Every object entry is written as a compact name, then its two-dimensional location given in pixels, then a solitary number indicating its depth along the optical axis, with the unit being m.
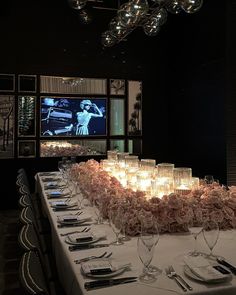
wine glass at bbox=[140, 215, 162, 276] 1.30
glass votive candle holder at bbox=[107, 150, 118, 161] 3.45
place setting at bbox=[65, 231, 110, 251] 1.58
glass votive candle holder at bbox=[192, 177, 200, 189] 2.23
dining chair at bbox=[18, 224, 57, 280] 1.43
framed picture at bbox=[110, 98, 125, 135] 5.53
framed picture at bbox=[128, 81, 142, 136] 5.60
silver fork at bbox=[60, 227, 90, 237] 1.77
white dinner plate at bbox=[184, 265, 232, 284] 1.20
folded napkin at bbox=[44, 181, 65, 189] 3.11
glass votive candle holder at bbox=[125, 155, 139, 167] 2.89
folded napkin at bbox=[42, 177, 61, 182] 3.49
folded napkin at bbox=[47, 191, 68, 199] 2.68
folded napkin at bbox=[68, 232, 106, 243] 1.64
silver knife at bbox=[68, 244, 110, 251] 1.56
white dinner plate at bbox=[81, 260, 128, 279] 1.25
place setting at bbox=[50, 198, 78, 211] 2.29
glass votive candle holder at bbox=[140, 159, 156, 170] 2.64
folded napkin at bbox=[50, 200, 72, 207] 2.36
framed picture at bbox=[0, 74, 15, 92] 4.88
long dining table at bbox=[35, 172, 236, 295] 1.17
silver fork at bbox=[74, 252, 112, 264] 1.41
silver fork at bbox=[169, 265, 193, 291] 1.17
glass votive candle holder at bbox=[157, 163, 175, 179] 2.40
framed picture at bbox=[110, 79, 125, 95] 5.48
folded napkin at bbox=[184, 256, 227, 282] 1.21
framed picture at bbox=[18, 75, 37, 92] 4.96
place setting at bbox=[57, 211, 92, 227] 1.93
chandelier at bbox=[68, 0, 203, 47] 2.44
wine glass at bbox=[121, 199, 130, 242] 1.66
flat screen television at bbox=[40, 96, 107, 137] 5.15
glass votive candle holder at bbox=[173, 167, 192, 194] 2.24
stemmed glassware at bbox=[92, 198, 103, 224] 1.97
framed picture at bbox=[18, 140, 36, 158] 5.01
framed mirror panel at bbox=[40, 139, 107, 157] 5.17
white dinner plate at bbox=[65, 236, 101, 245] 1.61
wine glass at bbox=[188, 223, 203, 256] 1.47
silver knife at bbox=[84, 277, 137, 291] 1.19
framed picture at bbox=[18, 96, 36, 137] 4.99
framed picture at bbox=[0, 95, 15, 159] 4.91
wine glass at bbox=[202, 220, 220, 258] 1.40
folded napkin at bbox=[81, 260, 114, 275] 1.28
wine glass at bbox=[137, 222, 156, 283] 1.28
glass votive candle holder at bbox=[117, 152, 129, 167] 3.14
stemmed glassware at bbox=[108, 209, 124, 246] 1.62
